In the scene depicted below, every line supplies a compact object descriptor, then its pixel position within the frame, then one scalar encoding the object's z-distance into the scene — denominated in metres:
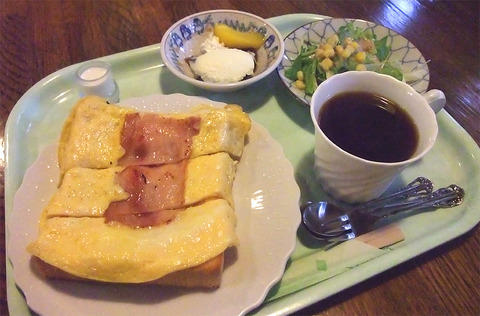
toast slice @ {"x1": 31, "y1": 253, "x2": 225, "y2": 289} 0.23
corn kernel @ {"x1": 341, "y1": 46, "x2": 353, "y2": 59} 0.36
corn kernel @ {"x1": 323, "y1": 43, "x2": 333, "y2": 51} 0.37
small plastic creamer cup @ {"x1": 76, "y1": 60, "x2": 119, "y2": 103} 0.33
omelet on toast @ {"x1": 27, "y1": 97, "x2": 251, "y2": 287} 0.23
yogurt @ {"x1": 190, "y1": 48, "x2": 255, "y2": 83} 0.35
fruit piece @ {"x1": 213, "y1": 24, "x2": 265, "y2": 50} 0.39
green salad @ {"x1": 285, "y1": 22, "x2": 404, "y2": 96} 0.36
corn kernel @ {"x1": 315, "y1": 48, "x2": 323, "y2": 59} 0.36
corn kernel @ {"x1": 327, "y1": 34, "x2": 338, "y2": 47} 0.37
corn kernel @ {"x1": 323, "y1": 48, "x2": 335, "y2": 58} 0.36
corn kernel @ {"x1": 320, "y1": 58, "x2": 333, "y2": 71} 0.36
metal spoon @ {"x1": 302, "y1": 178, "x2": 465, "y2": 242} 0.27
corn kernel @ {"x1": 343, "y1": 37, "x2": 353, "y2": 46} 0.37
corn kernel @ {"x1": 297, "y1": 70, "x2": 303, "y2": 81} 0.35
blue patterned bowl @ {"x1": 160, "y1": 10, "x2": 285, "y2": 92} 0.34
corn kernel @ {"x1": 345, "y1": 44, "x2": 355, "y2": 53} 0.36
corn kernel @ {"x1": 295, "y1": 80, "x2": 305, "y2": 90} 0.35
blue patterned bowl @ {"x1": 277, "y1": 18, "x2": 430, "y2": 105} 0.36
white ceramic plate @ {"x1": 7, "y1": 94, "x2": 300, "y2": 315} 0.23
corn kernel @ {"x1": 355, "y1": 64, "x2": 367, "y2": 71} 0.36
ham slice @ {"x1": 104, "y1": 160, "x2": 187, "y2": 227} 0.25
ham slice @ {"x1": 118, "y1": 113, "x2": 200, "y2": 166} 0.28
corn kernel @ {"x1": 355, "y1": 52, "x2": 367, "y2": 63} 0.36
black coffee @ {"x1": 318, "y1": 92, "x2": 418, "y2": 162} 0.26
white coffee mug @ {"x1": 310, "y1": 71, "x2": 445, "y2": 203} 0.25
